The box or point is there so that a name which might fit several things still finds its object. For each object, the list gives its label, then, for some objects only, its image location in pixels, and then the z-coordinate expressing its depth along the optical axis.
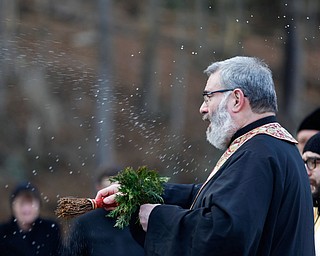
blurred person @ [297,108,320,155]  17.52
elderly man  10.59
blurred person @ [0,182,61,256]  16.91
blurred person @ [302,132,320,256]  14.13
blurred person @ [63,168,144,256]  15.16
